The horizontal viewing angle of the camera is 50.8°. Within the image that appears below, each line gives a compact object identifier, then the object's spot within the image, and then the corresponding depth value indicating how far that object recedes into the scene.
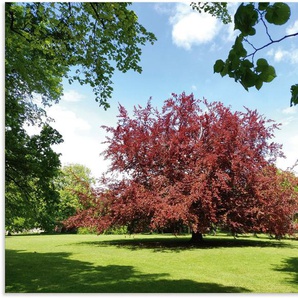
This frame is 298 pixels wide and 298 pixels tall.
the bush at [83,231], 19.82
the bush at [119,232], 19.07
